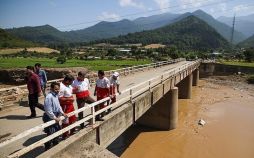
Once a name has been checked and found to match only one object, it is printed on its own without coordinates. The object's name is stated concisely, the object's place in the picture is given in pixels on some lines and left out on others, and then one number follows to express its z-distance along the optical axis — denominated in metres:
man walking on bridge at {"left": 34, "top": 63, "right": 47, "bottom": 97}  7.83
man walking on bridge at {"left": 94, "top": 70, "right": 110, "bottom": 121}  6.48
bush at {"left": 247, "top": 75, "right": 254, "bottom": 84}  32.33
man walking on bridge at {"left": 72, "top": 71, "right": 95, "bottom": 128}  5.83
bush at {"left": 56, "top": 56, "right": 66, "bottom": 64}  41.10
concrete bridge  4.45
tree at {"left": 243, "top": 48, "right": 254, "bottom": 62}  50.77
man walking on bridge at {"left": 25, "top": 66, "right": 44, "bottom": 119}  6.62
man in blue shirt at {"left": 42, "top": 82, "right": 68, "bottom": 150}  4.45
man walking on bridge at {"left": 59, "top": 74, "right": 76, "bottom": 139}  4.96
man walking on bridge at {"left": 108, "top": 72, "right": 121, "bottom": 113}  6.94
